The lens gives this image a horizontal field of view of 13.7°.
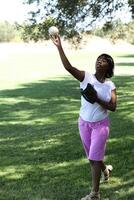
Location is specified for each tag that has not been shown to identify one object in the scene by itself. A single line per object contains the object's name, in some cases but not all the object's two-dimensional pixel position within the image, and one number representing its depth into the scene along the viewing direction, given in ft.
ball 20.85
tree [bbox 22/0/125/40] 45.83
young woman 21.56
